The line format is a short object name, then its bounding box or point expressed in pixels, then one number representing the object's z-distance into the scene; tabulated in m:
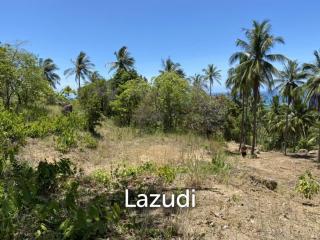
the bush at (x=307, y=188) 6.27
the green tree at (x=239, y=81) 23.64
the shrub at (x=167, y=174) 5.74
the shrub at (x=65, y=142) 10.14
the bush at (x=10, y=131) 8.98
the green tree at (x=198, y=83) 23.69
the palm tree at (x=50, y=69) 45.91
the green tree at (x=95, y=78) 26.40
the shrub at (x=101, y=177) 5.83
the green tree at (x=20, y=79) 17.01
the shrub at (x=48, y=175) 4.73
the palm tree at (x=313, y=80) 23.18
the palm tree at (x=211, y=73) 47.62
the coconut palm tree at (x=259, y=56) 22.80
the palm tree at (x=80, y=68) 42.60
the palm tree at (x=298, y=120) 31.43
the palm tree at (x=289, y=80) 28.84
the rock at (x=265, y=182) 6.82
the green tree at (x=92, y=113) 15.34
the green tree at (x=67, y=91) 28.00
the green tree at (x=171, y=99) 21.59
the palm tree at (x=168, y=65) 35.63
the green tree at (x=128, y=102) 22.91
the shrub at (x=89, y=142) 11.61
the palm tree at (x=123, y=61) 34.21
